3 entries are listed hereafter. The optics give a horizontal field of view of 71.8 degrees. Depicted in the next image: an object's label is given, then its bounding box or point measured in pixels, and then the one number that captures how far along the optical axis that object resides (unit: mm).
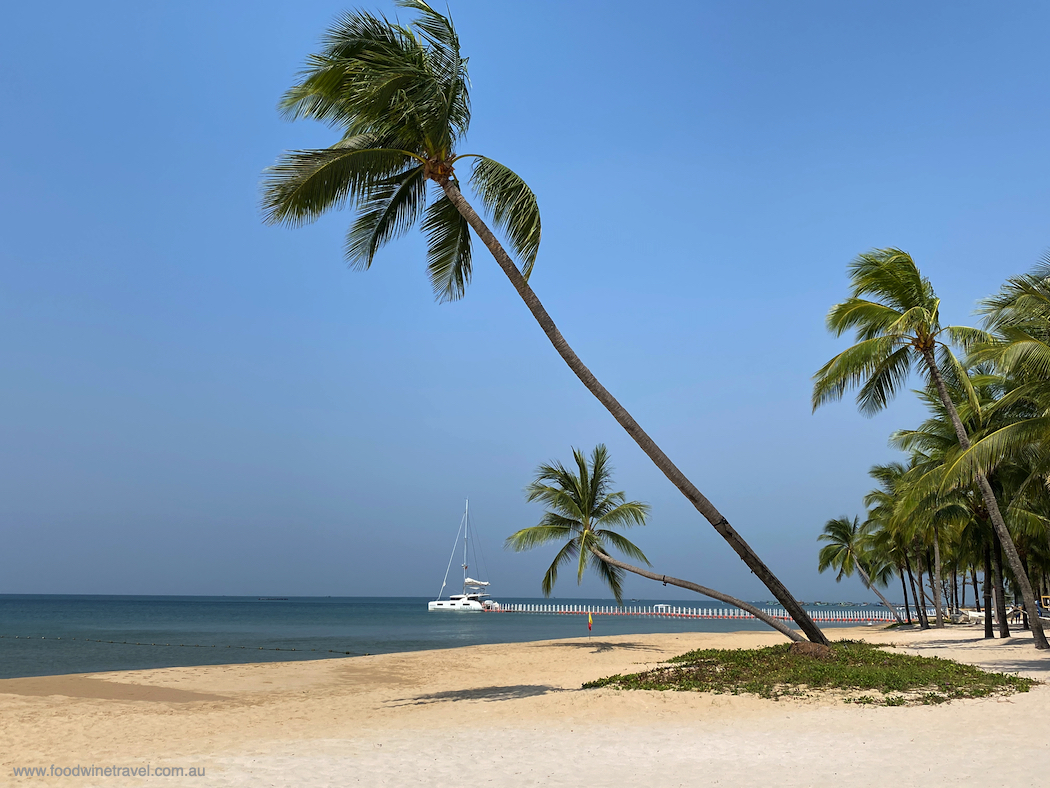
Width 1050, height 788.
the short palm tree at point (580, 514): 24281
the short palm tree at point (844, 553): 47153
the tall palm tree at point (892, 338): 15875
